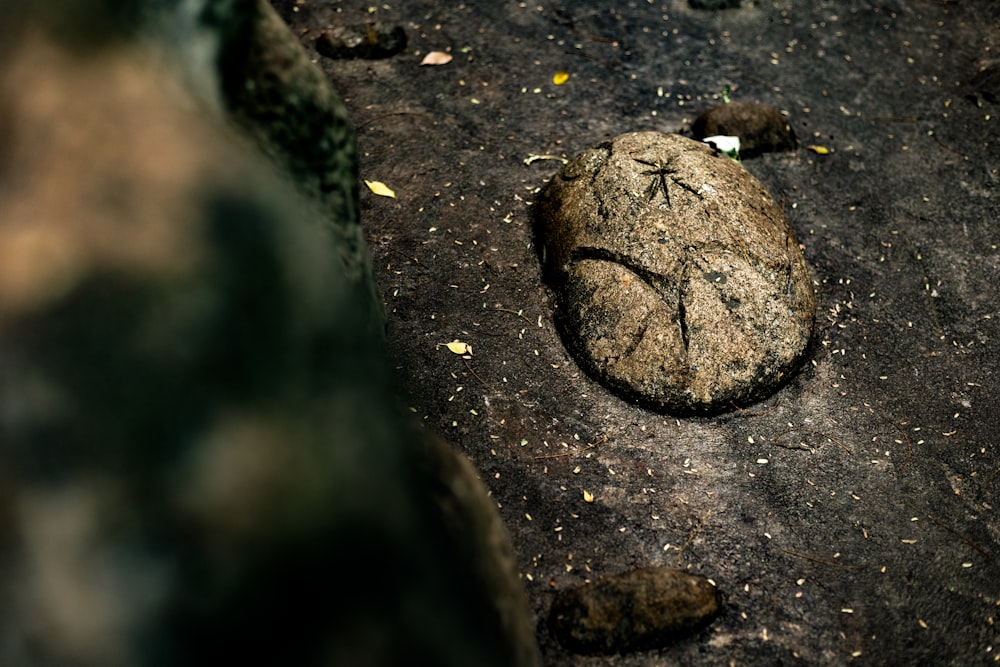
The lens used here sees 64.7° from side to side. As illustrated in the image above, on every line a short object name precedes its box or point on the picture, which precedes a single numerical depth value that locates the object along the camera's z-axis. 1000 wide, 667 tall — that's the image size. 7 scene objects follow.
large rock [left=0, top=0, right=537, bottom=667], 1.15
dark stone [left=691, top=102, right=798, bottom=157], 4.86
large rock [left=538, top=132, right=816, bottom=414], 3.60
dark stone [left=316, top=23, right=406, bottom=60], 5.31
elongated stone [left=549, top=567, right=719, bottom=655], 2.81
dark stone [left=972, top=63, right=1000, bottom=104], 5.46
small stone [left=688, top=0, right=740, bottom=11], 5.99
